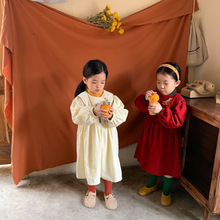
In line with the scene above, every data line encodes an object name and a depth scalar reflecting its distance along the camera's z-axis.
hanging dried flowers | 1.87
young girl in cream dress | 1.61
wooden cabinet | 1.51
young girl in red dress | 1.67
